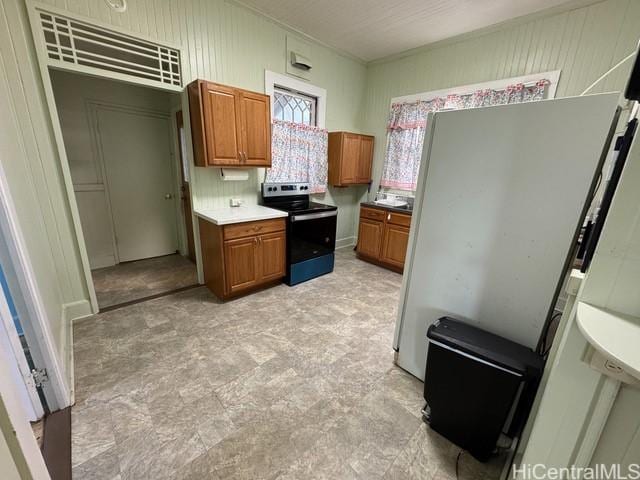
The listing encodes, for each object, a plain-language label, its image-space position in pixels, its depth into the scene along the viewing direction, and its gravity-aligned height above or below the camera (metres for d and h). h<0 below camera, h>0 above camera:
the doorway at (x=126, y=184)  3.03 -0.34
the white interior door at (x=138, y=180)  3.35 -0.29
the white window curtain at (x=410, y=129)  3.19 +0.57
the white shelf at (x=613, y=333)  0.64 -0.40
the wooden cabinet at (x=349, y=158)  4.00 +0.14
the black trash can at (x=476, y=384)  1.21 -0.99
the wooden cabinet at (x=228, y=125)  2.51 +0.36
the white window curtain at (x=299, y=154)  3.45 +0.14
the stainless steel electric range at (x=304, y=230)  3.12 -0.76
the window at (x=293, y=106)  3.49 +0.79
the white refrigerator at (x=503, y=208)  1.15 -0.17
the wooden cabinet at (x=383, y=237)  3.65 -0.95
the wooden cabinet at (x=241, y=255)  2.64 -0.95
